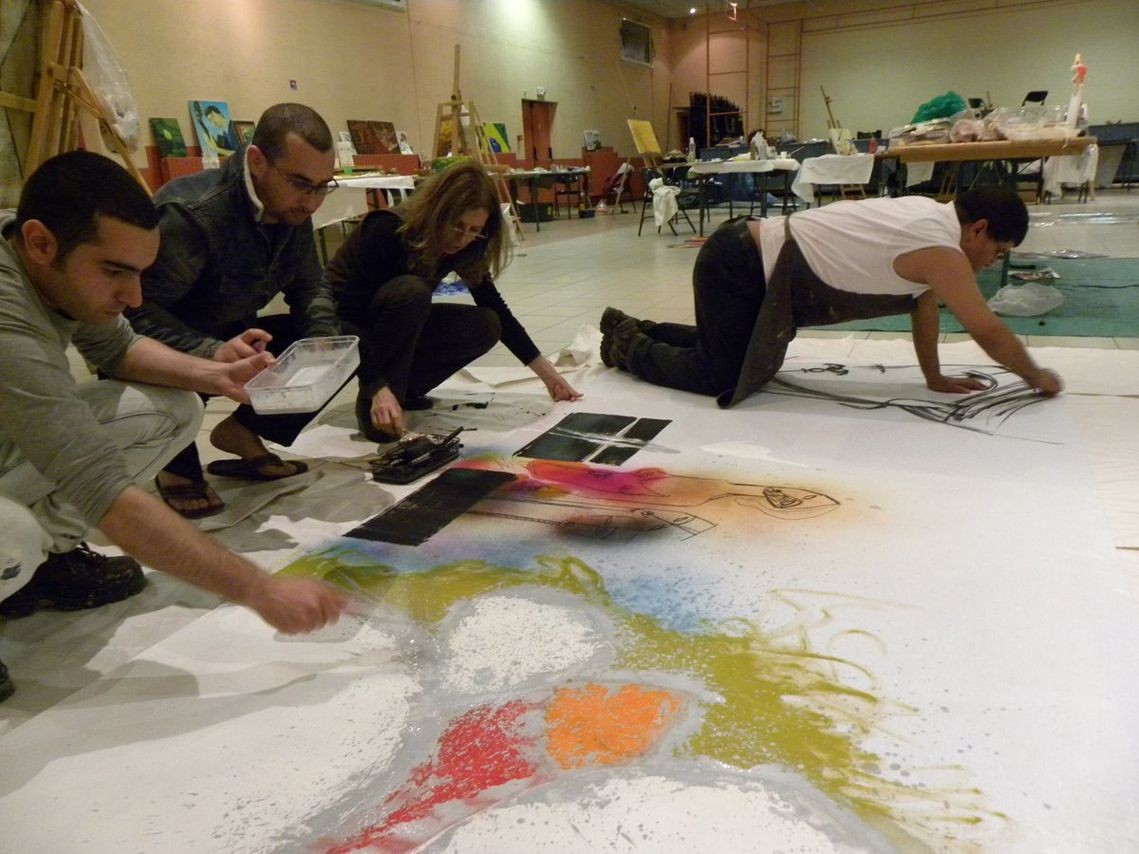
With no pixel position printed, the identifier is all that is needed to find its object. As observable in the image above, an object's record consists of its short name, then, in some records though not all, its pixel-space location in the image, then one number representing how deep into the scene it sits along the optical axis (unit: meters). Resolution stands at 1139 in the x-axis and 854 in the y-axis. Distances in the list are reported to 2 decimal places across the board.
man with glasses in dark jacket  1.73
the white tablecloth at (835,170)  6.60
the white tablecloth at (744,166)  6.09
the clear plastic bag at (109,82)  3.35
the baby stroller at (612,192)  12.01
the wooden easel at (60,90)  3.13
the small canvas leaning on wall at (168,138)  6.32
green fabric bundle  5.14
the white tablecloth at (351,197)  5.16
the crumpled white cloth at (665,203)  7.30
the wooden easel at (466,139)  7.14
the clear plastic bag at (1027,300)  3.38
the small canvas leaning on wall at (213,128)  6.62
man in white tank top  2.02
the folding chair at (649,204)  8.02
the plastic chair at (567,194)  11.64
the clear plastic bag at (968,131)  4.09
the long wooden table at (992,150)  3.72
